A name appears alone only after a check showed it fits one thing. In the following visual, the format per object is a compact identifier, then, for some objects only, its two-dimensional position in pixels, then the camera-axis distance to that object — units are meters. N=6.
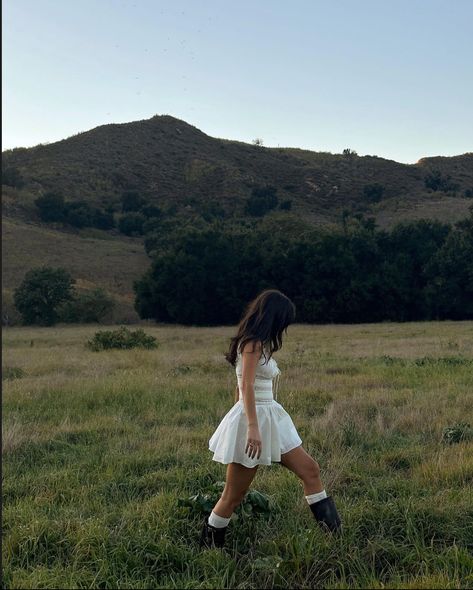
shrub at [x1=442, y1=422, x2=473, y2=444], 6.14
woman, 3.61
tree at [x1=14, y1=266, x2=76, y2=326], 38.66
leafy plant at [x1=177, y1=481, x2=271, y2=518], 4.01
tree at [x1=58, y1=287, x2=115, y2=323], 39.38
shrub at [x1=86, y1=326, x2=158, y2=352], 19.42
